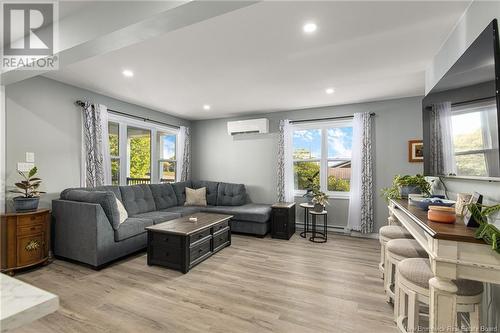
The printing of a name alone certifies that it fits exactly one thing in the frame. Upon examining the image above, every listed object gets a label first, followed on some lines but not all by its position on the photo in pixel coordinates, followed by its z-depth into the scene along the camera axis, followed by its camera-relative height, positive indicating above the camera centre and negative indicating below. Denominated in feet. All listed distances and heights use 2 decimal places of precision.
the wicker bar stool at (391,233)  7.45 -2.15
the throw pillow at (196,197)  16.55 -1.96
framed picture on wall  13.00 +0.93
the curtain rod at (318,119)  14.53 +3.26
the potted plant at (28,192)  9.07 -0.85
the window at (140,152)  13.99 +1.29
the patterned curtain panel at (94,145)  12.07 +1.38
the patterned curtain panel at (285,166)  15.96 +0.20
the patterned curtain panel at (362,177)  13.80 -0.54
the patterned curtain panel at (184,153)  18.40 +1.34
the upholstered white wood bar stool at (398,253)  6.07 -2.26
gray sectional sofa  9.29 -2.45
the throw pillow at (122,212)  10.93 -2.00
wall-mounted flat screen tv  4.59 +1.28
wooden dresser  8.70 -2.64
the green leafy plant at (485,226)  3.54 -0.97
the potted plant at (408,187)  8.00 -0.69
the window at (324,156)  15.01 +0.82
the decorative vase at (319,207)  13.29 -2.22
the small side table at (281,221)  13.76 -3.16
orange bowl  4.67 -0.97
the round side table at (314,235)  13.14 -3.92
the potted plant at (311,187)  14.34 -1.20
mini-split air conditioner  16.48 +3.15
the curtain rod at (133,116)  11.88 +3.48
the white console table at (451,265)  3.72 -1.62
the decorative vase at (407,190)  8.11 -0.81
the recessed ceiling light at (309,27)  6.64 +4.14
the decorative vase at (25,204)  9.02 -1.27
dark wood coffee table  9.19 -3.08
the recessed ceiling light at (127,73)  9.82 +4.27
